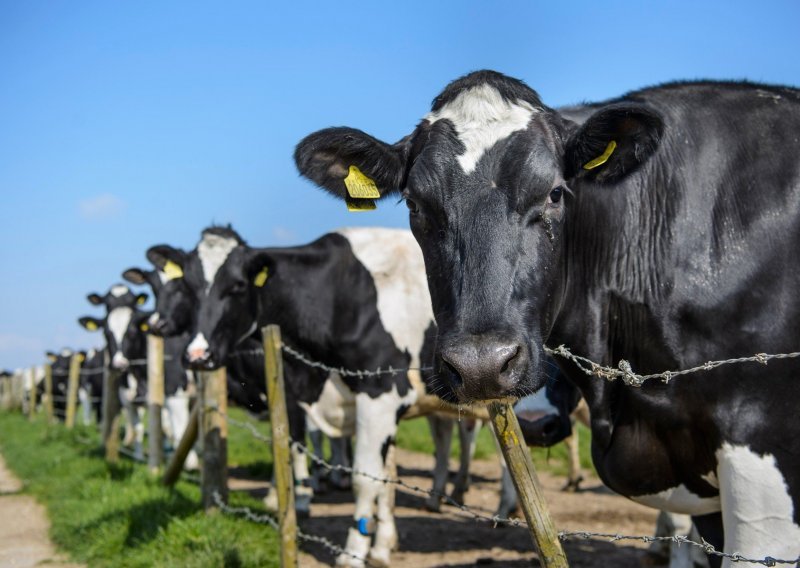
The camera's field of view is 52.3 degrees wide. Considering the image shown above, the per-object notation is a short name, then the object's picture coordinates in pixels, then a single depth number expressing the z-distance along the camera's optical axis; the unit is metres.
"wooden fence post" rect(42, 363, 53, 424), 20.78
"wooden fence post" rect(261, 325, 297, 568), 4.74
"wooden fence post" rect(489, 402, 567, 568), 2.68
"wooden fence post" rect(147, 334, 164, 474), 9.67
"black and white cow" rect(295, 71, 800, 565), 2.76
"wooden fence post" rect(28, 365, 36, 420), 24.67
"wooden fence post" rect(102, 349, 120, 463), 11.15
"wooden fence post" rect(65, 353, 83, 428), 15.45
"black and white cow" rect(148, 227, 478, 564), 6.44
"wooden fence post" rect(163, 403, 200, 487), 7.05
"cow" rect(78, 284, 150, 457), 13.37
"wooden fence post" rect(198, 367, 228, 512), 6.64
